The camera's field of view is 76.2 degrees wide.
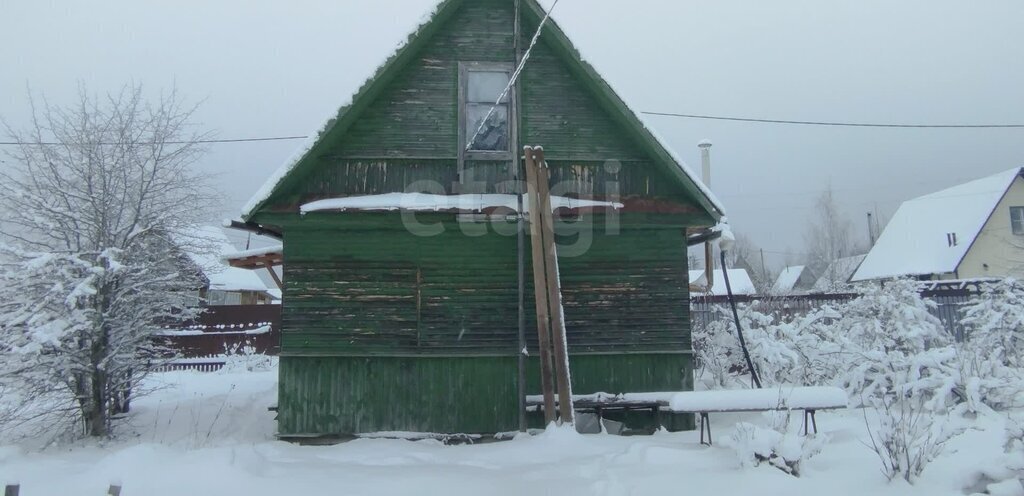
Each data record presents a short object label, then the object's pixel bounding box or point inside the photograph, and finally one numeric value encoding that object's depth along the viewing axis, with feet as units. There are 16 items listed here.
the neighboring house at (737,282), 139.28
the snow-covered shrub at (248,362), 52.65
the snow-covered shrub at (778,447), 17.51
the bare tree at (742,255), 194.39
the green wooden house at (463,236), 27.30
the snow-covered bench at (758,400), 22.03
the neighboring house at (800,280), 175.57
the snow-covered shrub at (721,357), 35.29
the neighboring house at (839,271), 122.29
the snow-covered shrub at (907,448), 16.42
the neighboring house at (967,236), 82.12
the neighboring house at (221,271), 29.86
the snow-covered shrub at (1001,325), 28.86
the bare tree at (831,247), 149.79
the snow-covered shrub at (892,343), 26.02
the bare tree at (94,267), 25.22
